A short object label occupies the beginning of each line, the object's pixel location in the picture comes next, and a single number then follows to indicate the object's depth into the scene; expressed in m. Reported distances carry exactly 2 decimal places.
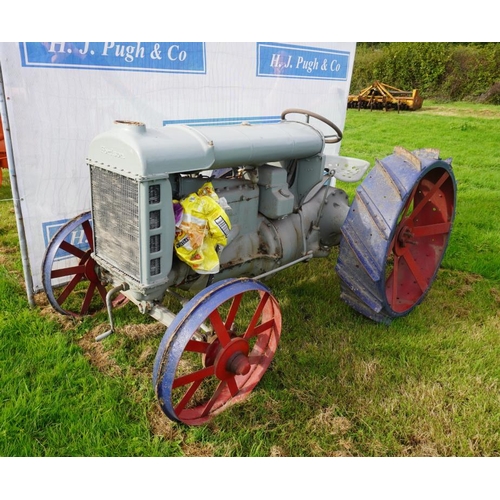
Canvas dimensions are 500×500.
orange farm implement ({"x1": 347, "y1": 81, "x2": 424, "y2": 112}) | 17.28
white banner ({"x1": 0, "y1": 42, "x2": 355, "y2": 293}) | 3.16
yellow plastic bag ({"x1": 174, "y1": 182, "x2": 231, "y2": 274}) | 2.42
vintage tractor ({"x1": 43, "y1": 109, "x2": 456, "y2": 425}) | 2.27
